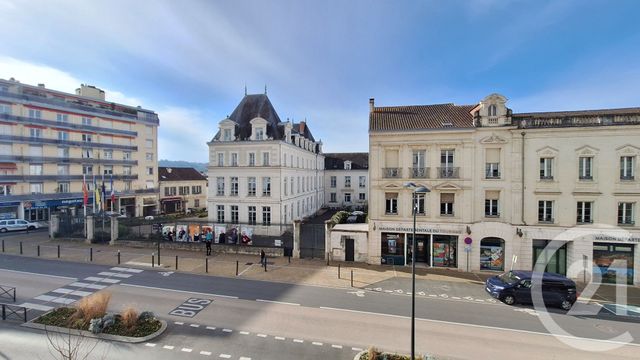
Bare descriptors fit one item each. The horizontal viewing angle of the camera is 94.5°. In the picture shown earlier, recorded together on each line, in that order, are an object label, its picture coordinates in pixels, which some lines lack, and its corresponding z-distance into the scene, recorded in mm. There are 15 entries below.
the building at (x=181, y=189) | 46125
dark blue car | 13578
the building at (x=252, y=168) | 29453
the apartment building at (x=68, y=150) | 32219
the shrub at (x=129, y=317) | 10273
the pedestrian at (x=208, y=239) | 21750
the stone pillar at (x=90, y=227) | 24719
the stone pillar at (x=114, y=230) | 24250
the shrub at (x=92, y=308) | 10605
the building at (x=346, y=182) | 48750
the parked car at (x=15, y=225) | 29395
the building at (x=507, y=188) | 16984
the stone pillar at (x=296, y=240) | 21062
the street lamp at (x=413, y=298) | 7842
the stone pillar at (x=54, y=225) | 26266
